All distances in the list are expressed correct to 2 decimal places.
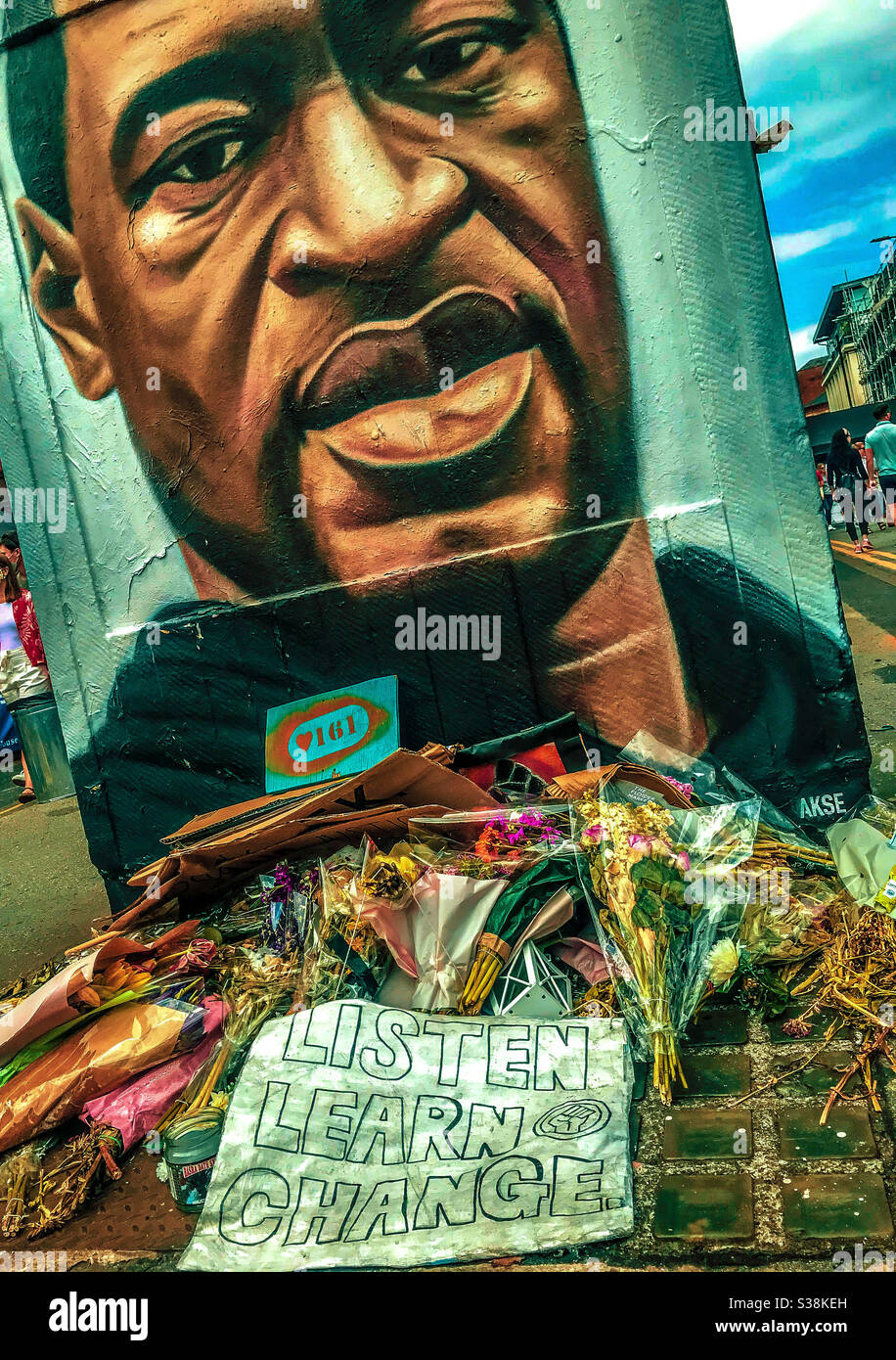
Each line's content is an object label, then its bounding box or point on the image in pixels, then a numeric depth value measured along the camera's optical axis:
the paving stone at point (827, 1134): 2.78
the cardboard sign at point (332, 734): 5.06
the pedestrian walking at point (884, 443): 12.00
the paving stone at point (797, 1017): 3.32
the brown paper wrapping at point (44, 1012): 3.83
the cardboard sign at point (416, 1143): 2.75
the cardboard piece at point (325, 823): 4.17
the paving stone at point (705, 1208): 2.62
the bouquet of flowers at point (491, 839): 3.80
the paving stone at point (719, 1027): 3.44
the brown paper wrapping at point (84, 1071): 3.63
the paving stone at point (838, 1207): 2.49
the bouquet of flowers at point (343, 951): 3.64
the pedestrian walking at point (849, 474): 13.18
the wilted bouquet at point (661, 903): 3.34
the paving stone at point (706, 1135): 2.93
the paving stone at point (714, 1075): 3.19
